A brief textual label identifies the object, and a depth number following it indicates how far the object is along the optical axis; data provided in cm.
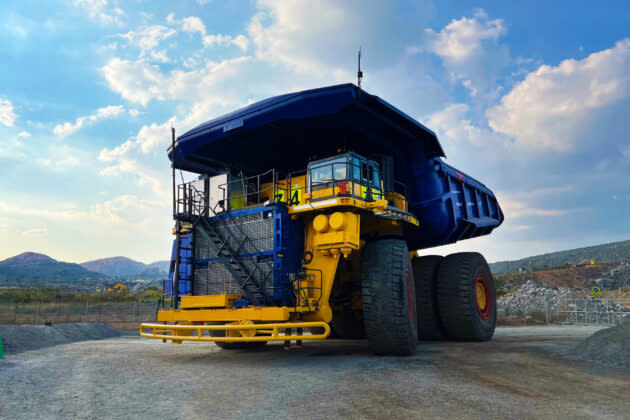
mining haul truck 790
